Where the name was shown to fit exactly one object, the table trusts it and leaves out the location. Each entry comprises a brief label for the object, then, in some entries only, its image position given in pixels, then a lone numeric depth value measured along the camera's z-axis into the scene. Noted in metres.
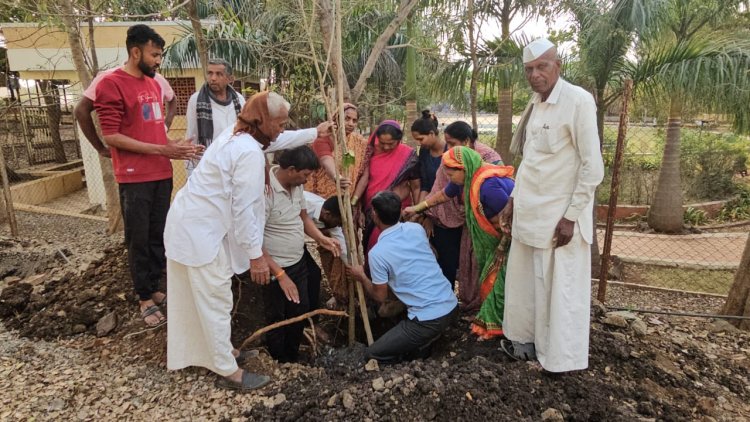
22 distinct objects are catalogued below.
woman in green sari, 3.05
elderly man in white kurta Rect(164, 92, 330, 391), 2.32
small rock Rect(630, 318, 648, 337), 3.23
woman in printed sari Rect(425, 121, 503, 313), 3.53
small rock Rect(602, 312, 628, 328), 3.27
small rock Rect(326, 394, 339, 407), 2.33
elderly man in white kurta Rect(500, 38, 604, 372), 2.41
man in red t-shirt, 2.96
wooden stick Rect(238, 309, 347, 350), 2.83
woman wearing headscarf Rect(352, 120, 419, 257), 3.67
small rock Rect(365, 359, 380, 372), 2.73
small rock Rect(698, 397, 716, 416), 2.45
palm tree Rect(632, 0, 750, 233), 5.02
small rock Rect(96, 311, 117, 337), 3.19
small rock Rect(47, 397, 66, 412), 2.45
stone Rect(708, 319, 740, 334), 3.63
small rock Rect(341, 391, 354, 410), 2.29
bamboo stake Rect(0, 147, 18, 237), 5.50
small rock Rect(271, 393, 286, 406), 2.43
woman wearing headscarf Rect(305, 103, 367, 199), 3.62
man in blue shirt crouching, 3.00
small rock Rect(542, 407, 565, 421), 2.25
